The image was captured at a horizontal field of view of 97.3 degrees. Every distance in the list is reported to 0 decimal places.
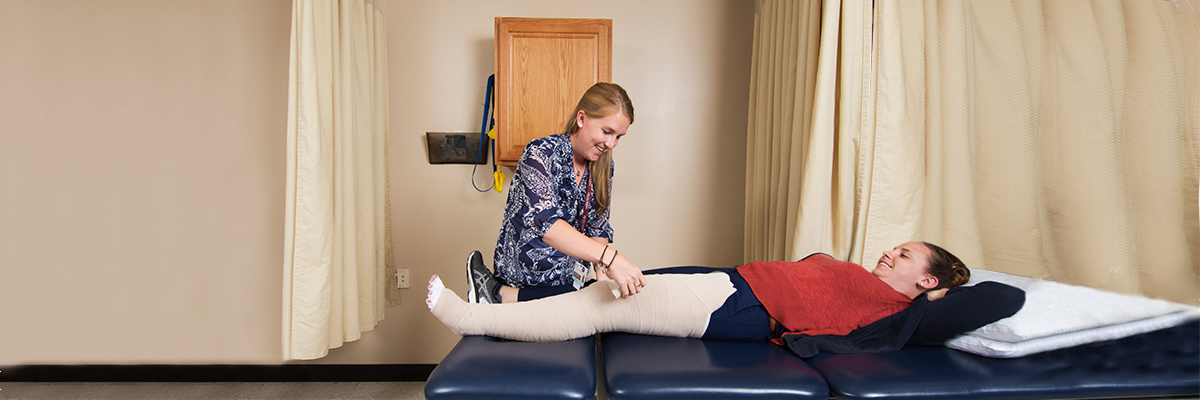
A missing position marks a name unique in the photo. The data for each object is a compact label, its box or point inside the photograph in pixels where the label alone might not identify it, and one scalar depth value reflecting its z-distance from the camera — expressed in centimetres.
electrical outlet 238
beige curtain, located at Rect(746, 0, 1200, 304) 87
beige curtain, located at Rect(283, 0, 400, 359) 166
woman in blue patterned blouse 127
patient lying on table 113
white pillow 92
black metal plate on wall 232
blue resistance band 225
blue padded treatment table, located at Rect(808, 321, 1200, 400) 86
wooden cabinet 209
